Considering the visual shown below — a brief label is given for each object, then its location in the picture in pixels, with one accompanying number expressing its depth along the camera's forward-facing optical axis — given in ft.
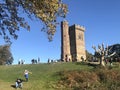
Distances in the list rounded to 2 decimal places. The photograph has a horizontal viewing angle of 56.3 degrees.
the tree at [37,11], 26.98
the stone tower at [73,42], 129.33
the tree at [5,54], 132.09
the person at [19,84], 50.37
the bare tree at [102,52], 73.43
